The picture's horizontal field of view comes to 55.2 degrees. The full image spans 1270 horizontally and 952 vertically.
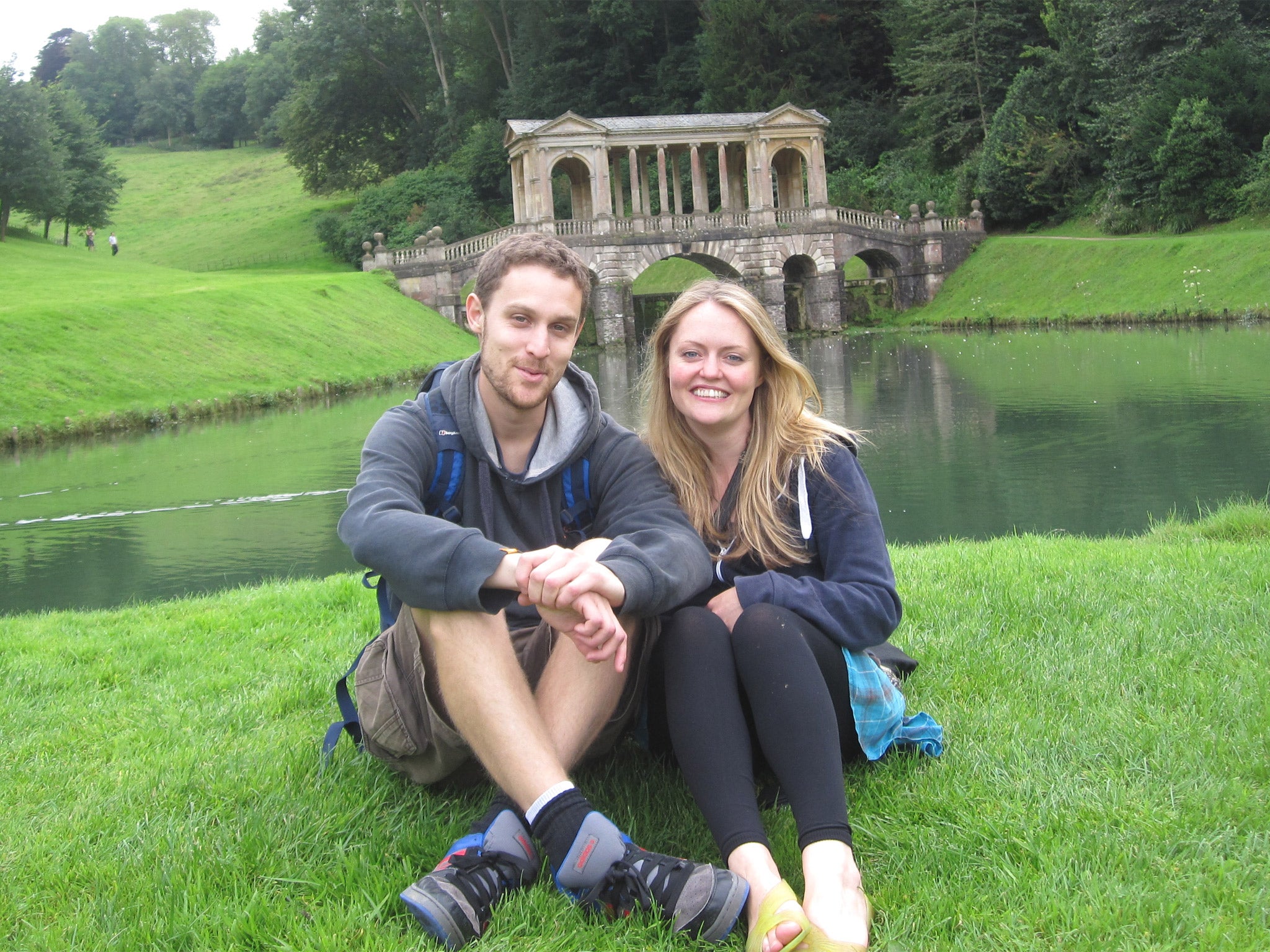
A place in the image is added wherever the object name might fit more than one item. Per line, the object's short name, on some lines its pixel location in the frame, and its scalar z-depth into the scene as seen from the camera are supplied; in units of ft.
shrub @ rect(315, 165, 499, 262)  142.51
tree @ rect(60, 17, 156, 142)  317.22
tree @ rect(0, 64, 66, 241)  123.24
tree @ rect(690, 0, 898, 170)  142.61
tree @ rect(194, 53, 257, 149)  277.64
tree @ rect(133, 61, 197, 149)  301.22
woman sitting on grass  8.12
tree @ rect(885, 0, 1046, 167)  122.62
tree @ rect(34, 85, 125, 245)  143.13
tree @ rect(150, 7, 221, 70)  341.41
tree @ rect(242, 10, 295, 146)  238.68
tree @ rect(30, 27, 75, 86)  341.62
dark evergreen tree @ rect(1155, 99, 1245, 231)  87.56
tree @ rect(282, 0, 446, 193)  166.09
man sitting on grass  8.04
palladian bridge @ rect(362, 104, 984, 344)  116.78
